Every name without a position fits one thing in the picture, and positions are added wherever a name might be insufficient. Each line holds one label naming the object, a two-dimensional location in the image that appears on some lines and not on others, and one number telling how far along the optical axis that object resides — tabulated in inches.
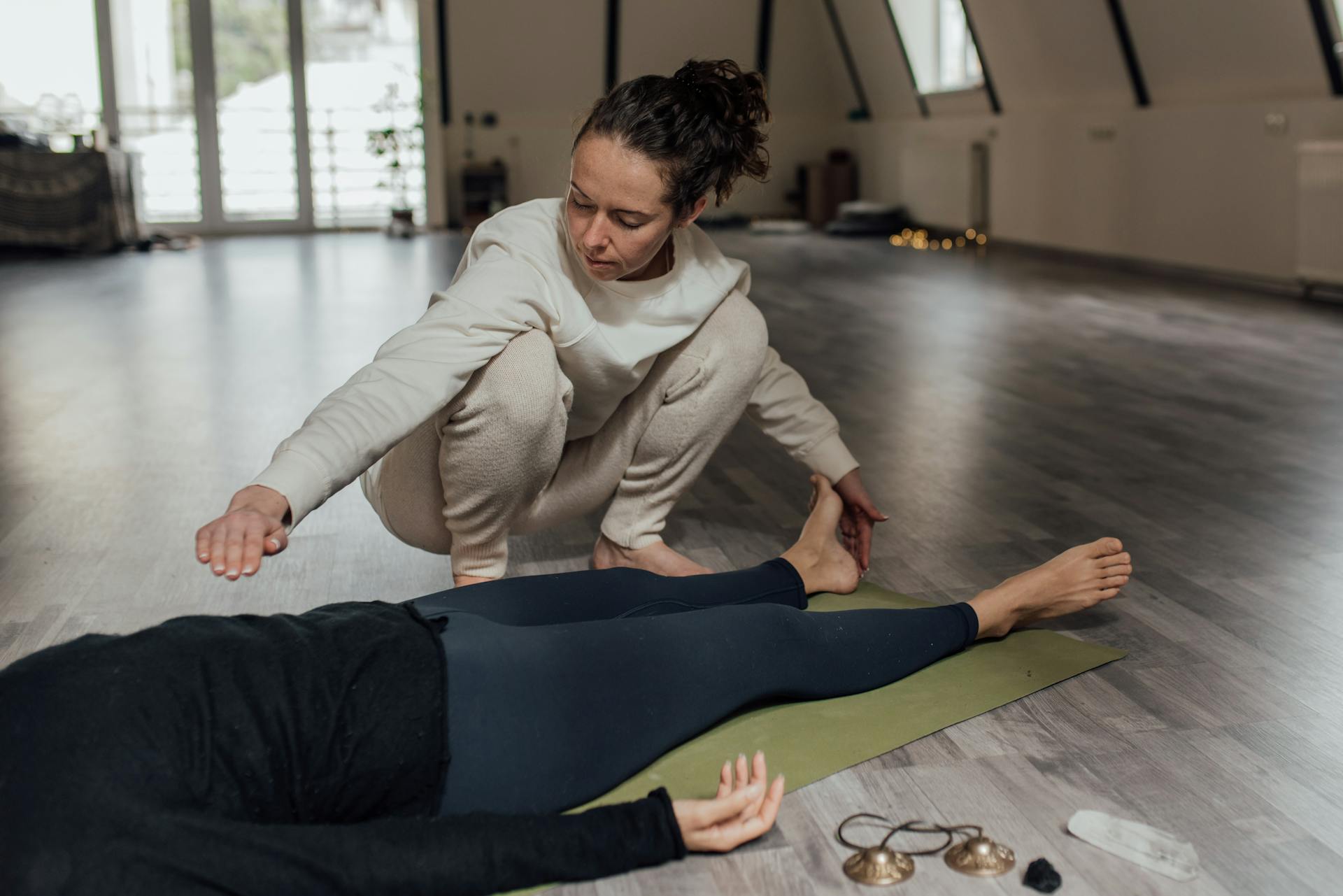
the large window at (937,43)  345.4
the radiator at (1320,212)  194.4
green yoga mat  52.2
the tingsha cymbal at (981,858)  45.0
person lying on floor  36.2
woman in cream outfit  53.3
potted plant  378.3
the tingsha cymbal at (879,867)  44.5
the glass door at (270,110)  365.7
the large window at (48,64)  355.6
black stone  43.9
